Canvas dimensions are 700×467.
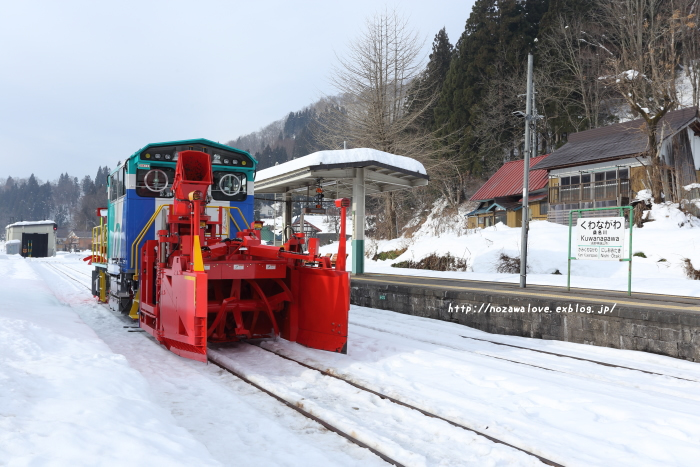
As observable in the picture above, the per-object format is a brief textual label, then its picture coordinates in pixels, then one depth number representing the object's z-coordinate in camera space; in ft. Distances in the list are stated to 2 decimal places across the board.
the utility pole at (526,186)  40.24
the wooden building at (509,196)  126.41
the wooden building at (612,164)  100.42
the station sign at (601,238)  35.06
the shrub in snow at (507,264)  58.80
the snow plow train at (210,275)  21.76
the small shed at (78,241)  319.06
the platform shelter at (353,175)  51.06
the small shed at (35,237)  172.40
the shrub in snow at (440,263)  64.39
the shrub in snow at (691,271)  49.24
